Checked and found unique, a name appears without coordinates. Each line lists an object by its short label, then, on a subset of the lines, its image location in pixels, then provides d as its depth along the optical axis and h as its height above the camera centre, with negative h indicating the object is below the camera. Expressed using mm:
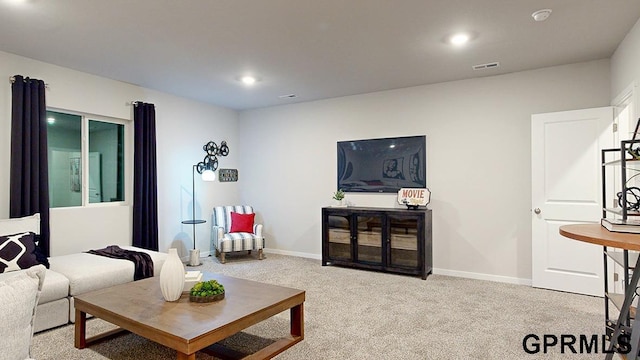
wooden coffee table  2090 -830
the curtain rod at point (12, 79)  3781 +1046
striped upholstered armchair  5520 -781
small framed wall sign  6372 +107
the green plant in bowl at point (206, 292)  2537 -762
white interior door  3865 -136
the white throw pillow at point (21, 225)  3377 -395
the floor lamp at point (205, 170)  5456 +178
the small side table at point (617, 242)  1629 -281
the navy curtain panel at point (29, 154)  3752 +288
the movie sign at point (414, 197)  4883 -224
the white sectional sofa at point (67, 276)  3045 -845
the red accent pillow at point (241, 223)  5938 -669
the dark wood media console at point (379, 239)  4680 -782
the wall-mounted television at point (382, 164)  5070 +227
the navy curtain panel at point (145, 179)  4922 +34
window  4363 +291
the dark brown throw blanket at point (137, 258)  3728 -784
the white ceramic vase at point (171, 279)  2531 -661
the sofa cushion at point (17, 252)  3114 -597
